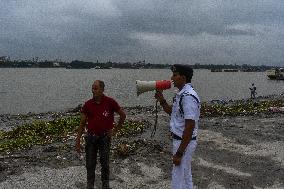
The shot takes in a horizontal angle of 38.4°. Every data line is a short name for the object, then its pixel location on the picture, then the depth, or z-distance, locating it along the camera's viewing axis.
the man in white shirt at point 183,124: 5.82
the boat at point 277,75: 121.34
